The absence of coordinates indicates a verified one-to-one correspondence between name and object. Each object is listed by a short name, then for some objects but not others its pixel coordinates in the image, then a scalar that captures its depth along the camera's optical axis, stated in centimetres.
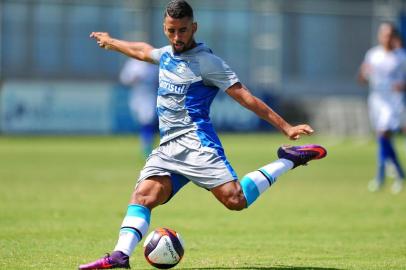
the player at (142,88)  4822
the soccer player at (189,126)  1628
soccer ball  1609
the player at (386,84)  3428
